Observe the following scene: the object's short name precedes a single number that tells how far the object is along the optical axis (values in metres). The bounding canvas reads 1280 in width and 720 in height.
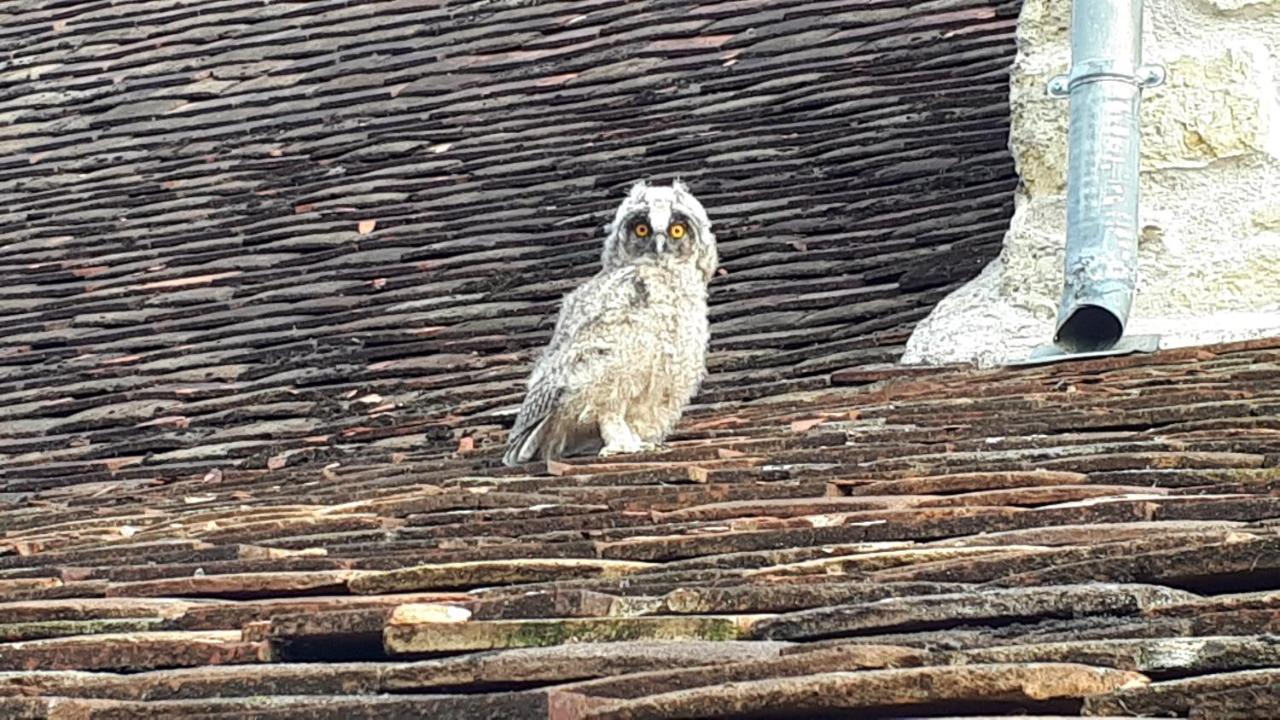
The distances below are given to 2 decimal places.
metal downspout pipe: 5.90
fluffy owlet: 6.13
